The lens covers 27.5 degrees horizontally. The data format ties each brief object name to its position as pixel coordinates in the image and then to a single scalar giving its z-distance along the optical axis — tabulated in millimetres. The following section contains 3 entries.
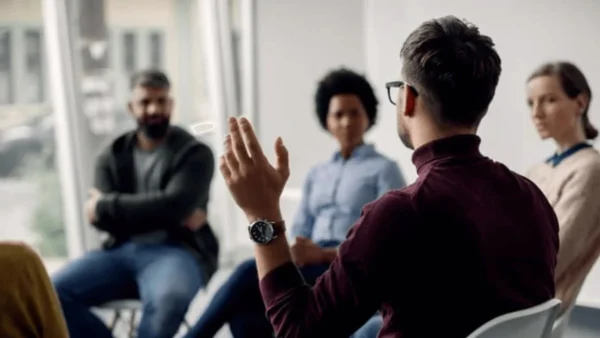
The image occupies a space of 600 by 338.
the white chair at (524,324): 2221
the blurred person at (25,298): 2577
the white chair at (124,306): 3958
